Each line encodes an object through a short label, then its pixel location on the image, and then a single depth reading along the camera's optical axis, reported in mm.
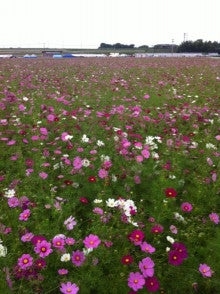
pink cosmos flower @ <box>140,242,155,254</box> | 1671
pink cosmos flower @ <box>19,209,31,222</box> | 1845
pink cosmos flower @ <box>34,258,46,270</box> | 1580
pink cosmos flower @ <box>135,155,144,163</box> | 2552
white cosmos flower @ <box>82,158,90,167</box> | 2537
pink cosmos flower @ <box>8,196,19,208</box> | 2023
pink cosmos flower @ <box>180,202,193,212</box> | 2039
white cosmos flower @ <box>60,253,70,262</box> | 1613
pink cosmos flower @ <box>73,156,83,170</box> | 2456
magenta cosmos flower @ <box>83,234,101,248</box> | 1644
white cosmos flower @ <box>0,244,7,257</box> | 1561
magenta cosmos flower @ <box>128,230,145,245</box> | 1698
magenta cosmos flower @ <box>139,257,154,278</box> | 1557
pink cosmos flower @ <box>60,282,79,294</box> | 1452
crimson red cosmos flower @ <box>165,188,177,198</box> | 2019
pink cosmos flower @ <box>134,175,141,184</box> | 2488
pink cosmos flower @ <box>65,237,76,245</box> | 1667
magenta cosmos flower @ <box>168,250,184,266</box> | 1647
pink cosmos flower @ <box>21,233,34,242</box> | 1757
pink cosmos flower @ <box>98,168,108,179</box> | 2348
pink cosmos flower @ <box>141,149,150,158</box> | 2630
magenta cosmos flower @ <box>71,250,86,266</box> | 1603
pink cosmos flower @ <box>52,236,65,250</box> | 1645
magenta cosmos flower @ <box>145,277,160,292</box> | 1514
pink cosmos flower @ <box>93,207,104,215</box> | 1958
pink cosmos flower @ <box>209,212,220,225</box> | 2077
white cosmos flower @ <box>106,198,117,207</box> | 1965
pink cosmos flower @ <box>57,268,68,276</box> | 1561
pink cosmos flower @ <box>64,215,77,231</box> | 1795
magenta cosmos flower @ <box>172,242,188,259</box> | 1675
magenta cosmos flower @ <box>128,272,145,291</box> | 1509
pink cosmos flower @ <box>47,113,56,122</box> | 3215
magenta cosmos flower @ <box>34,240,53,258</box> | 1579
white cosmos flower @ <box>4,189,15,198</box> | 2098
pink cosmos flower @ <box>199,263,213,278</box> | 1657
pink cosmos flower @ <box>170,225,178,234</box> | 1934
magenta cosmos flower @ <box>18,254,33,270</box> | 1553
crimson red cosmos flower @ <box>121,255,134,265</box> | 1656
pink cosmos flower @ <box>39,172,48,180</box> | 2381
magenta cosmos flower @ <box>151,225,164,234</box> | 1885
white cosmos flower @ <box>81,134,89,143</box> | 2875
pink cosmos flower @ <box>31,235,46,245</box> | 1662
